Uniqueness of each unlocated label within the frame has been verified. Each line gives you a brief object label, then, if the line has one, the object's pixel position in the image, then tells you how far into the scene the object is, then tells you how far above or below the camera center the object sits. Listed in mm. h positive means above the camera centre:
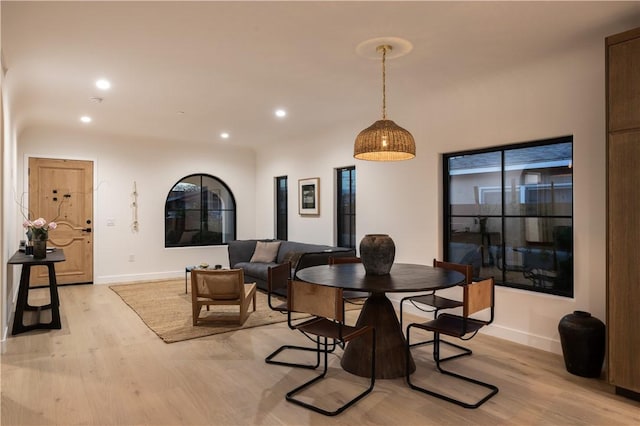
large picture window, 3643 +8
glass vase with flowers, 4254 -245
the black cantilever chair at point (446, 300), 3412 -751
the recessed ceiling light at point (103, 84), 4172 +1351
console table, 4062 -813
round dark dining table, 2930 -792
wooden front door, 6500 +102
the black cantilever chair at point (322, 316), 2562 -652
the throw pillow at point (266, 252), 6590 -611
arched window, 7772 +24
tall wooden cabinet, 2662 +11
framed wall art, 6625 +296
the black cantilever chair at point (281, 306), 3252 -722
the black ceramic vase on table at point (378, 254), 3158 -306
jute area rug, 4160 -1165
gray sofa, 5338 -597
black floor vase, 3006 -960
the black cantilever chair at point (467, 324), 2666 -780
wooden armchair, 4324 -791
